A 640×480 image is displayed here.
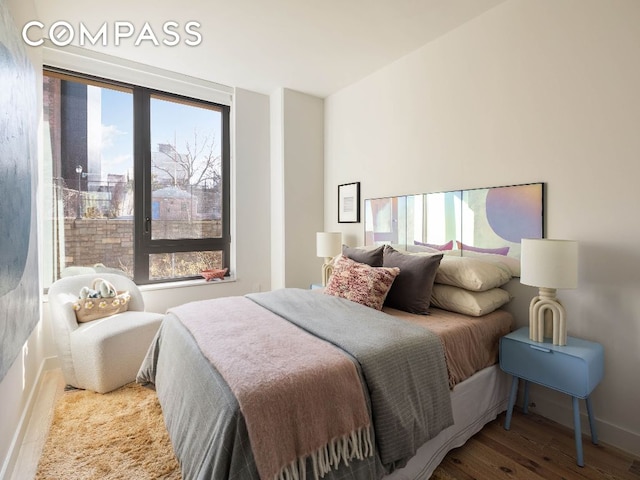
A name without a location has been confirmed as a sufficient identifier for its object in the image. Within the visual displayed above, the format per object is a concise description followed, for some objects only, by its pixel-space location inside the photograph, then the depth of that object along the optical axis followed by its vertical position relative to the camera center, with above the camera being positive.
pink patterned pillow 2.20 -0.35
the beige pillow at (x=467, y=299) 2.08 -0.44
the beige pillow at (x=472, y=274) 2.10 -0.27
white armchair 2.28 -0.79
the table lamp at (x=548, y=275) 1.77 -0.23
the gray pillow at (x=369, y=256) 2.55 -0.18
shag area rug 1.61 -1.15
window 2.98 +0.58
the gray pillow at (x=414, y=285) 2.19 -0.35
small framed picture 3.55 +0.35
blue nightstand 1.68 -0.73
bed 1.14 -0.66
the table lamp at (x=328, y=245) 3.47 -0.12
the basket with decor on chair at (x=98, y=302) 2.52 -0.54
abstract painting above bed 2.20 +0.11
